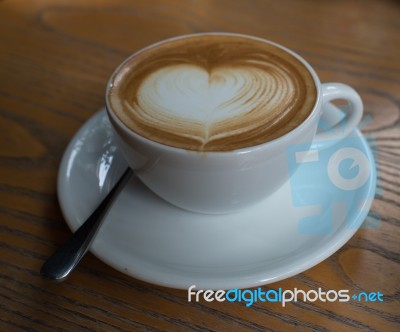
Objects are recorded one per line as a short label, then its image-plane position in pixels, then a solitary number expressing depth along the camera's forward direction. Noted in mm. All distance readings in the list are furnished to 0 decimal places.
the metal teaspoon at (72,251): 219
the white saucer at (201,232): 221
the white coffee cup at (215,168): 225
